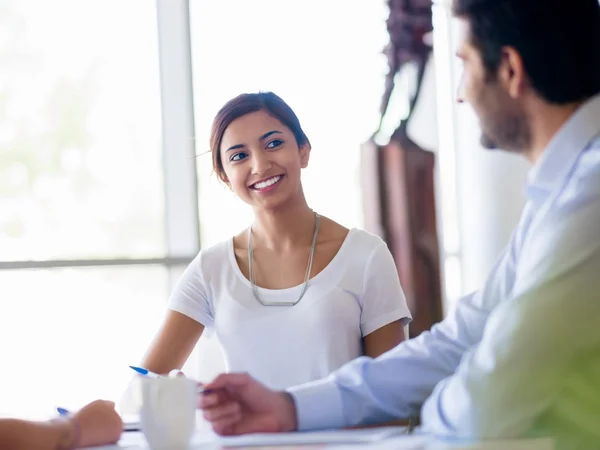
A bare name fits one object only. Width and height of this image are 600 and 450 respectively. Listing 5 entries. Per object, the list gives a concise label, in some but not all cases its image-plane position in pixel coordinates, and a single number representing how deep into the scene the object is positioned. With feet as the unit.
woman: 7.13
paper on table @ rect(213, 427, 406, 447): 5.11
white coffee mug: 5.14
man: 4.66
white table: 4.46
